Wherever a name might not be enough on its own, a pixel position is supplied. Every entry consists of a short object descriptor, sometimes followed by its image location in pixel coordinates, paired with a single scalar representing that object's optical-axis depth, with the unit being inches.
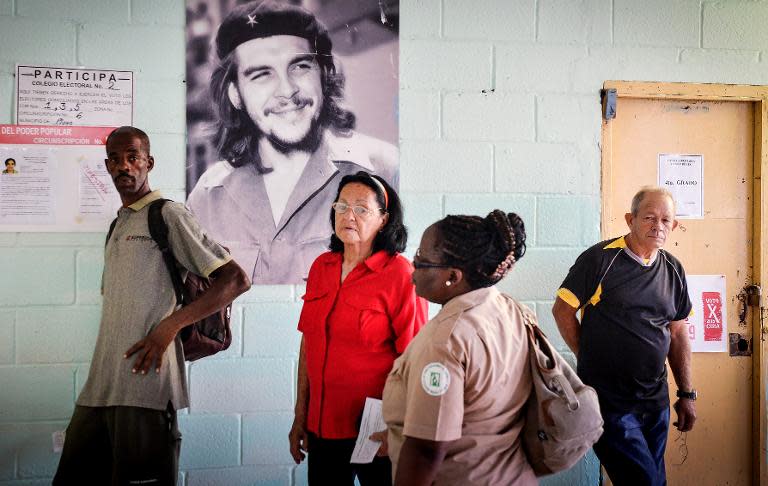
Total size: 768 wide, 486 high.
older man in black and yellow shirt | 91.5
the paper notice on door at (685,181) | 115.2
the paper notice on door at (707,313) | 115.5
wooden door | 114.4
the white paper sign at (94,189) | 98.3
